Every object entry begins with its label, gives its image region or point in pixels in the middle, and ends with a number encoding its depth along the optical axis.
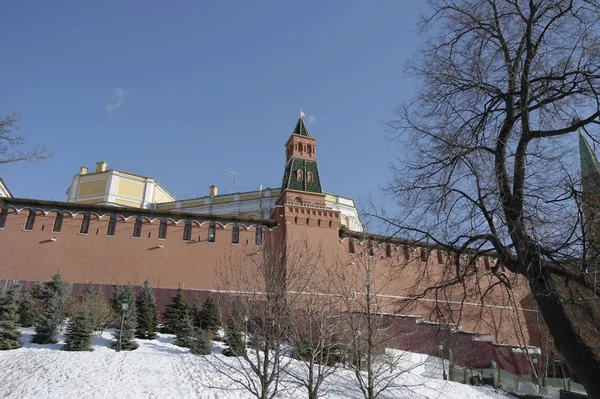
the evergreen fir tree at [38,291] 19.76
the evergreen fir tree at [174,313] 19.59
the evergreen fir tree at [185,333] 17.71
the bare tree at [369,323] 12.43
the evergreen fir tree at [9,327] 15.52
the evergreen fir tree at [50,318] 16.42
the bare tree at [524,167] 6.41
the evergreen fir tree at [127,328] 16.75
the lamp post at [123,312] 16.20
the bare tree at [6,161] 10.64
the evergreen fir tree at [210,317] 19.58
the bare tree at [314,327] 11.89
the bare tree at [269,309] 11.73
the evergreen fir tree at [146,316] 18.66
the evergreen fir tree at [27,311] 18.08
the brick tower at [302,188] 27.64
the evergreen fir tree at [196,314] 19.66
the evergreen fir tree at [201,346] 16.89
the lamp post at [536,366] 20.99
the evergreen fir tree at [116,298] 19.89
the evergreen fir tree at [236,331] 13.17
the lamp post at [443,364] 19.30
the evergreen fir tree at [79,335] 15.77
